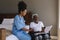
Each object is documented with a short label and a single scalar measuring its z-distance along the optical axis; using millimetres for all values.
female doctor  2081
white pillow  3838
